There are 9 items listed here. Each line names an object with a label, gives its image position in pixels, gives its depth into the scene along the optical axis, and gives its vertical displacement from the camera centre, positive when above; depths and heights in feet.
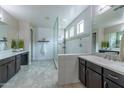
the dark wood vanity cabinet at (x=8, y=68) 6.01 -2.19
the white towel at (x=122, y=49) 4.19 -0.22
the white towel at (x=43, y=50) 17.03 -1.12
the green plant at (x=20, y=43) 11.82 +0.34
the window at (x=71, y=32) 12.67 +2.35
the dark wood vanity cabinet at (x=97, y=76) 3.10 -1.67
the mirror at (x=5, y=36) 8.41 +1.16
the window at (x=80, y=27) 9.18 +2.39
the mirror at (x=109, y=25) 4.68 +1.49
